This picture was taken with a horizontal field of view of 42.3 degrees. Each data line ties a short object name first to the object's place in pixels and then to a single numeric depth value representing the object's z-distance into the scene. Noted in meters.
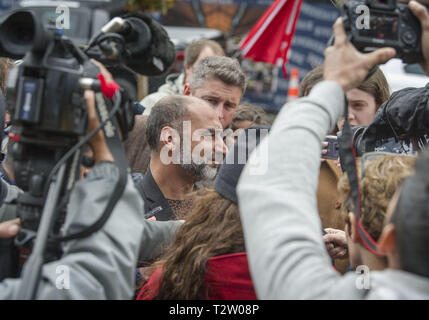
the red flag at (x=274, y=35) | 5.14
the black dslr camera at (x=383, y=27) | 1.50
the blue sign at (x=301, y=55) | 8.79
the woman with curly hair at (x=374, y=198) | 1.60
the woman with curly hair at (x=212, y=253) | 1.74
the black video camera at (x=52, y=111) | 1.46
